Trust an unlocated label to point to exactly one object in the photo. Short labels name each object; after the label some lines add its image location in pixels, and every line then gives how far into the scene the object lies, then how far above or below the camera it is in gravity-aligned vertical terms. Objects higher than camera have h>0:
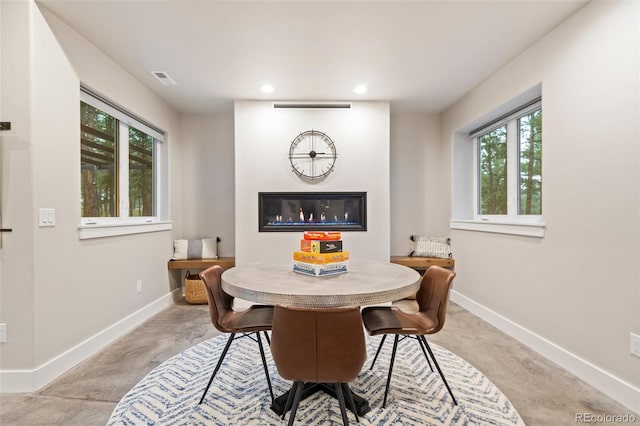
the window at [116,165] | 2.53 +0.46
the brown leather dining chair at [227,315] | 1.68 -0.64
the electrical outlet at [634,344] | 1.67 -0.75
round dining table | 1.33 -0.37
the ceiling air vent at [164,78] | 2.88 +1.32
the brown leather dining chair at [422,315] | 1.64 -0.64
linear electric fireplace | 3.63 +0.00
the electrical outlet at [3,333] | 1.85 -0.75
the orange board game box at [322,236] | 1.75 -0.15
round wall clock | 3.61 +0.69
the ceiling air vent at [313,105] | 3.57 +1.26
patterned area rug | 1.58 -1.09
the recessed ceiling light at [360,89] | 3.19 +1.32
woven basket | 3.62 -0.97
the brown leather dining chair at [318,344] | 1.20 -0.54
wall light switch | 1.91 -0.04
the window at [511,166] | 2.75 +0.46
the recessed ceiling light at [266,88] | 3.18 +1.32
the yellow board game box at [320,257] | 1.71 -0.27
